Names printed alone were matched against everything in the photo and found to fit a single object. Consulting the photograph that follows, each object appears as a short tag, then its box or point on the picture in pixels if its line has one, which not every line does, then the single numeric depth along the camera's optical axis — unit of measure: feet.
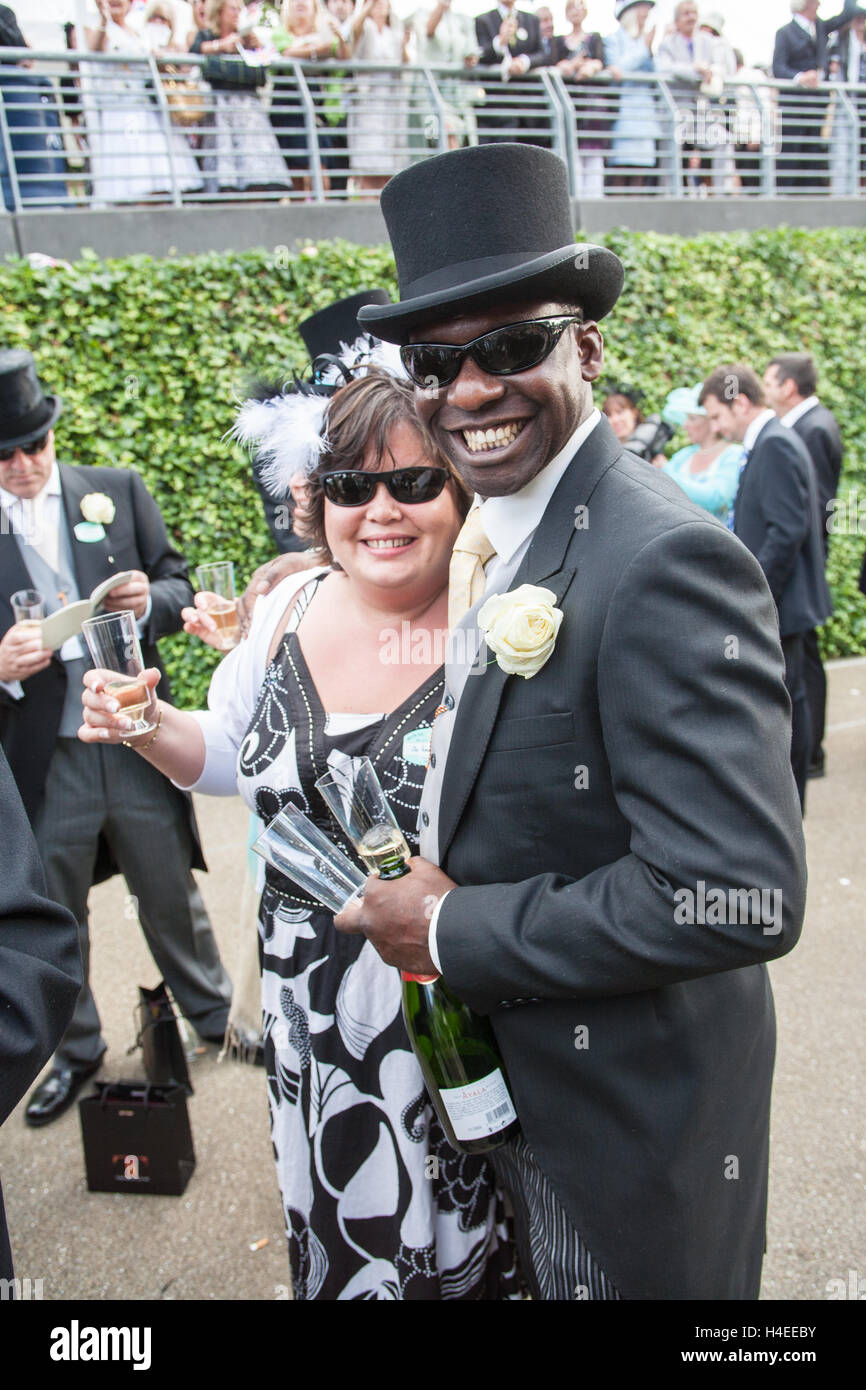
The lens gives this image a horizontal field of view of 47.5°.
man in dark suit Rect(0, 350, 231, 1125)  11.03
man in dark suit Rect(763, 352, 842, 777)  20.33
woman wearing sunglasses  6.86
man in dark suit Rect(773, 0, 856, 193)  32.17
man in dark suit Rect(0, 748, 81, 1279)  4.21
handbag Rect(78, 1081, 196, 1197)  10.03
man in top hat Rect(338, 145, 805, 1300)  4.39
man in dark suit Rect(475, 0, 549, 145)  29.45
